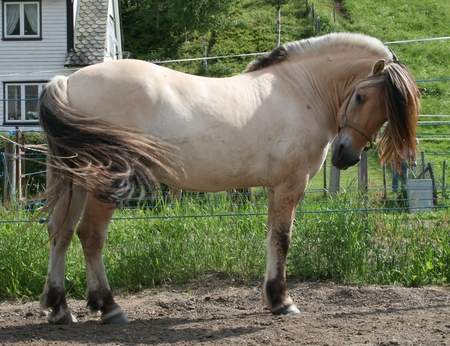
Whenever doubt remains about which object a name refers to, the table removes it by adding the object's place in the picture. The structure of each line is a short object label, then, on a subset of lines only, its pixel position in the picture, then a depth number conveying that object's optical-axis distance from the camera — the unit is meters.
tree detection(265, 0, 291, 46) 33.28
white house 22.30
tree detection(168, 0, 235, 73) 33.38
